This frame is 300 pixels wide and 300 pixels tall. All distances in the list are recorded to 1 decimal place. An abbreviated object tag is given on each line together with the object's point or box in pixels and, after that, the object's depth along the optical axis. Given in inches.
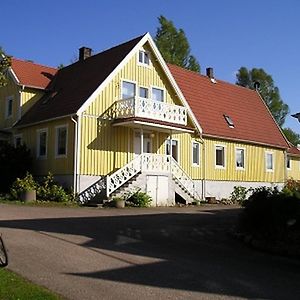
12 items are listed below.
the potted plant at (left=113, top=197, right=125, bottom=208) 981.2
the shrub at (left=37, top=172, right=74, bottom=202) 1007.3
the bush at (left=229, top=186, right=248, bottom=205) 1351.7
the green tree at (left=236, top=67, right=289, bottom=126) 2450.8
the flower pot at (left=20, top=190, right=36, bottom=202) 977.5
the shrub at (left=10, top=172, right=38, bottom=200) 1001.0
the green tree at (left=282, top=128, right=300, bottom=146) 2753.4
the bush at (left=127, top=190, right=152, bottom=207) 1034.8
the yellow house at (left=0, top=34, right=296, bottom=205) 1072.2
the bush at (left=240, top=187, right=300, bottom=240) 530.0
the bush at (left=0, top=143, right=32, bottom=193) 1101.7
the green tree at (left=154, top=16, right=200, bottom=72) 2128.4
